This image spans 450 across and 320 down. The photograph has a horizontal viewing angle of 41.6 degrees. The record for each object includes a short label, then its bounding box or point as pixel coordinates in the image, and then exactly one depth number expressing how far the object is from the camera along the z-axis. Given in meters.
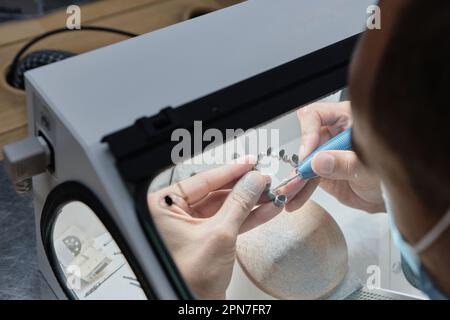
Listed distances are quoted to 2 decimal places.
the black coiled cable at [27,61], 0.92
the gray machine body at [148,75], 0.54
